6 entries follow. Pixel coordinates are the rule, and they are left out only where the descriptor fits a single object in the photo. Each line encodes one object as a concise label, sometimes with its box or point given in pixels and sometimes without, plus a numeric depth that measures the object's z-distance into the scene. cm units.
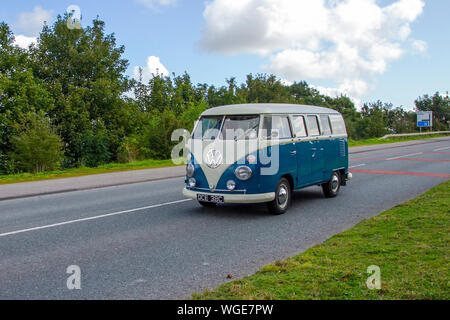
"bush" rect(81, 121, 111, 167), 2523
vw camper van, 838
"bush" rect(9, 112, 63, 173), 1989
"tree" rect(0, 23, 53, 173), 3056
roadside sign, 5944
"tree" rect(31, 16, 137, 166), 3547
